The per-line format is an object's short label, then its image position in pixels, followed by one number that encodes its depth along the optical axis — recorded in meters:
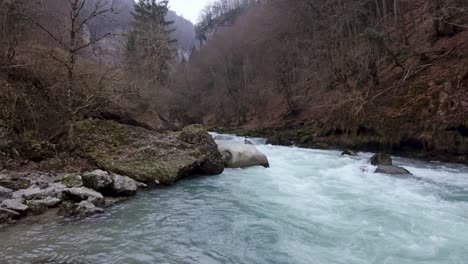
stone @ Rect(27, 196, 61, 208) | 6.64
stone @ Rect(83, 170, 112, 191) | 7.65
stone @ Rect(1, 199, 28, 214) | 6.21
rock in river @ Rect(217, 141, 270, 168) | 12.27
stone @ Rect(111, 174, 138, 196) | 7.86
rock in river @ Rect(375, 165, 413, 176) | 11.33
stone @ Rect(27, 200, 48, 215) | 6.44
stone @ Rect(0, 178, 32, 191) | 7.17
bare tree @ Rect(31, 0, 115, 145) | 9.55
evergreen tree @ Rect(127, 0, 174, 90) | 22.23
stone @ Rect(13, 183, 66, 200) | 6.88
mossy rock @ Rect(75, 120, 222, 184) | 9.26
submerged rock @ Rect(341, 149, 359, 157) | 15.72
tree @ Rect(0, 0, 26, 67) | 10.40
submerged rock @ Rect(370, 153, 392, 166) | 12.59
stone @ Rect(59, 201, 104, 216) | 6.53
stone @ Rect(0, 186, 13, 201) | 6.74
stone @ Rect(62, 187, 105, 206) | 7.06
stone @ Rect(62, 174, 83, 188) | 7.65
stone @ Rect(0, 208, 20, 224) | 5.90
